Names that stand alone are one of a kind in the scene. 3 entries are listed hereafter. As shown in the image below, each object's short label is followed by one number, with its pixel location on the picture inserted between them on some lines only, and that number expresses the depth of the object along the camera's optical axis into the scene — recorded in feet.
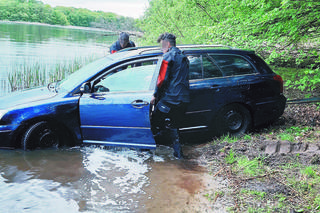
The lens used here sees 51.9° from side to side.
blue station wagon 16.49
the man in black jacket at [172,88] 15.61
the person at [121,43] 26.64
